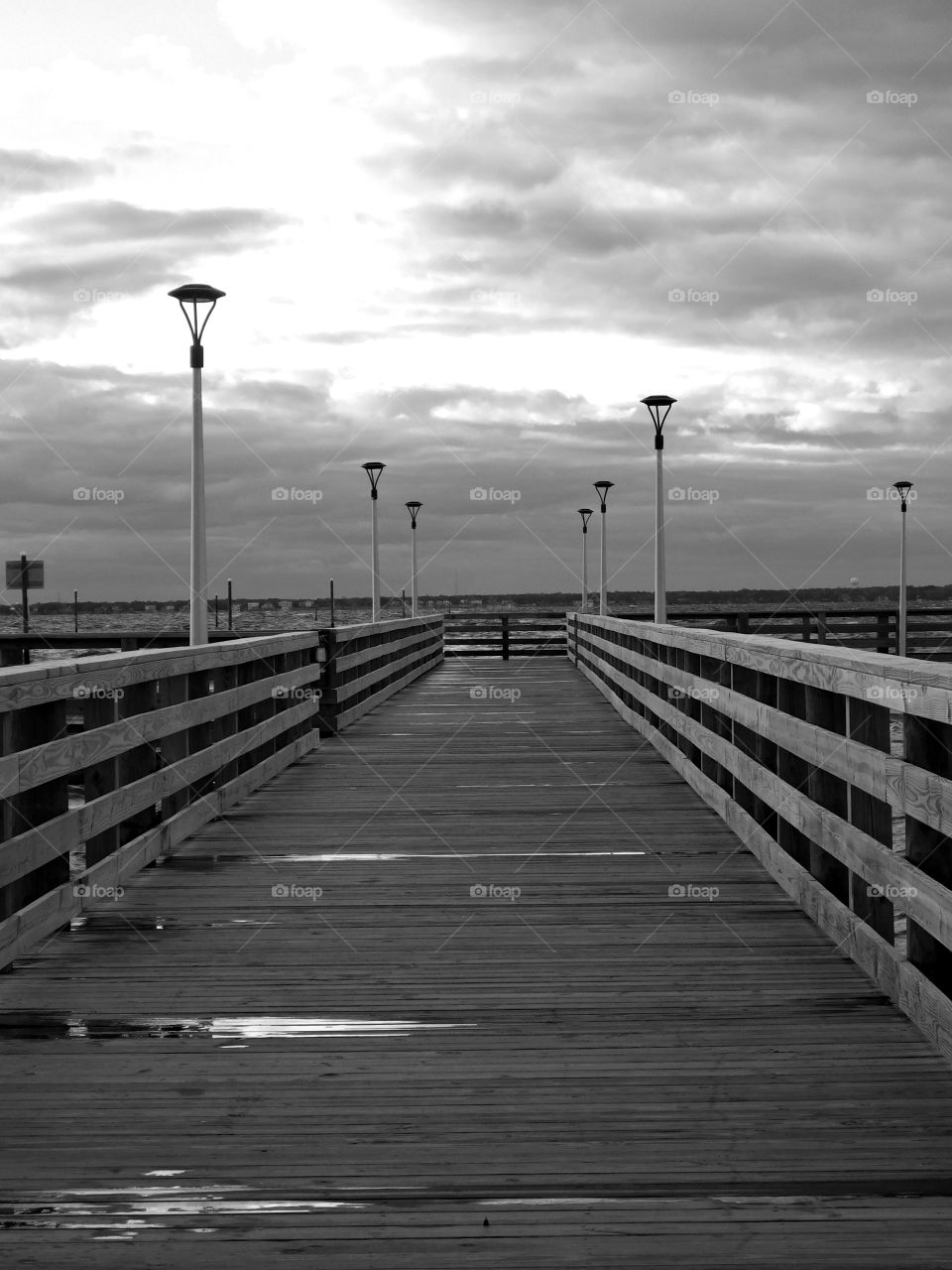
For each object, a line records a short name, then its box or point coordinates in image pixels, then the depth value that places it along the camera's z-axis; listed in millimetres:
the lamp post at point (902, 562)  30703
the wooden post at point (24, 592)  32119
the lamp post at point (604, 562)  29894
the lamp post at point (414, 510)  31461
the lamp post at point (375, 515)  23375
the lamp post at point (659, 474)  17984
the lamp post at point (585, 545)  36938
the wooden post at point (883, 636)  31875
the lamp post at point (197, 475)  10523
